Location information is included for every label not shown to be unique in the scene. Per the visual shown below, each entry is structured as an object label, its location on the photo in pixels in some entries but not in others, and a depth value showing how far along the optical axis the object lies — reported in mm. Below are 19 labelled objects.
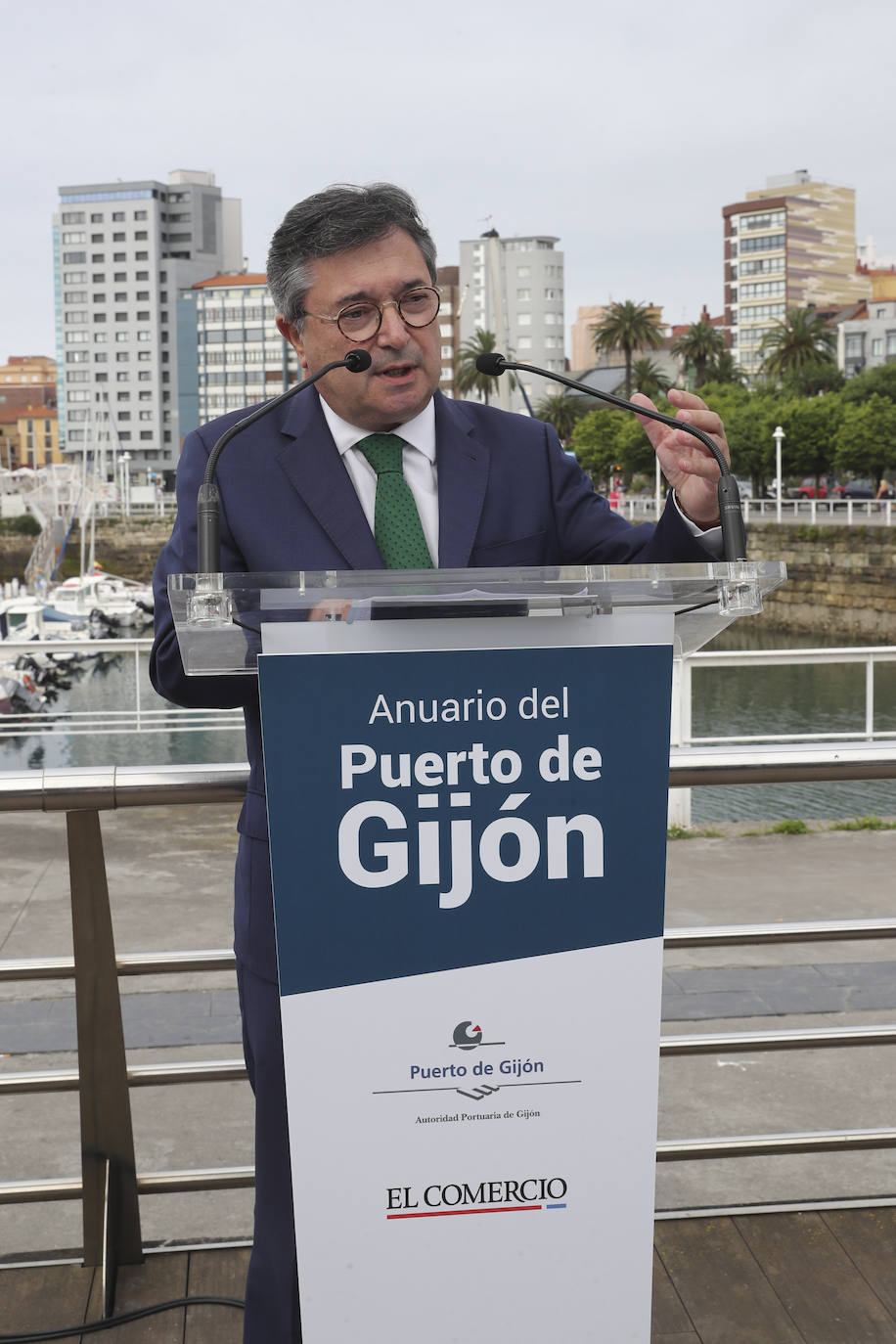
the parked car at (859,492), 48781
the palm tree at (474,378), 67031
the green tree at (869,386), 51406
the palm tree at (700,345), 62156
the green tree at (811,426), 46281
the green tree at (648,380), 64875
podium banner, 1242
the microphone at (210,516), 1321
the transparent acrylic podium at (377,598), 1225
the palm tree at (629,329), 66750
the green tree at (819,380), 61088
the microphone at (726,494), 1420
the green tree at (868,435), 44688
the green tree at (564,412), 73250
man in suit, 1576
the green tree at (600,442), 57562
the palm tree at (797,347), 61969
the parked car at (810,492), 49938
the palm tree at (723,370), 63906
